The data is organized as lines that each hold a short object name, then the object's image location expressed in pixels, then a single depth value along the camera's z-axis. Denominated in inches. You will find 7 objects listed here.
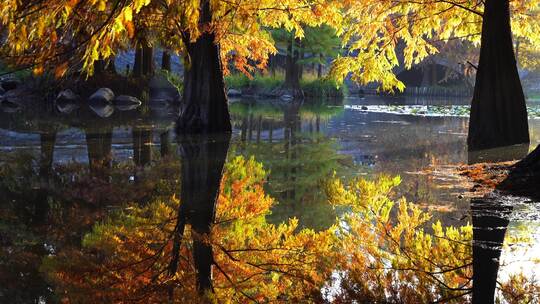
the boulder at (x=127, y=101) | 1277.9
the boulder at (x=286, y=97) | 1813.5
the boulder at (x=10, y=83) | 1440.7
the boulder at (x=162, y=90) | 1402.6
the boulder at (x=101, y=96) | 1275.8
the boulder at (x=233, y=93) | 1968.5
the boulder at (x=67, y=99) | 1227.9
